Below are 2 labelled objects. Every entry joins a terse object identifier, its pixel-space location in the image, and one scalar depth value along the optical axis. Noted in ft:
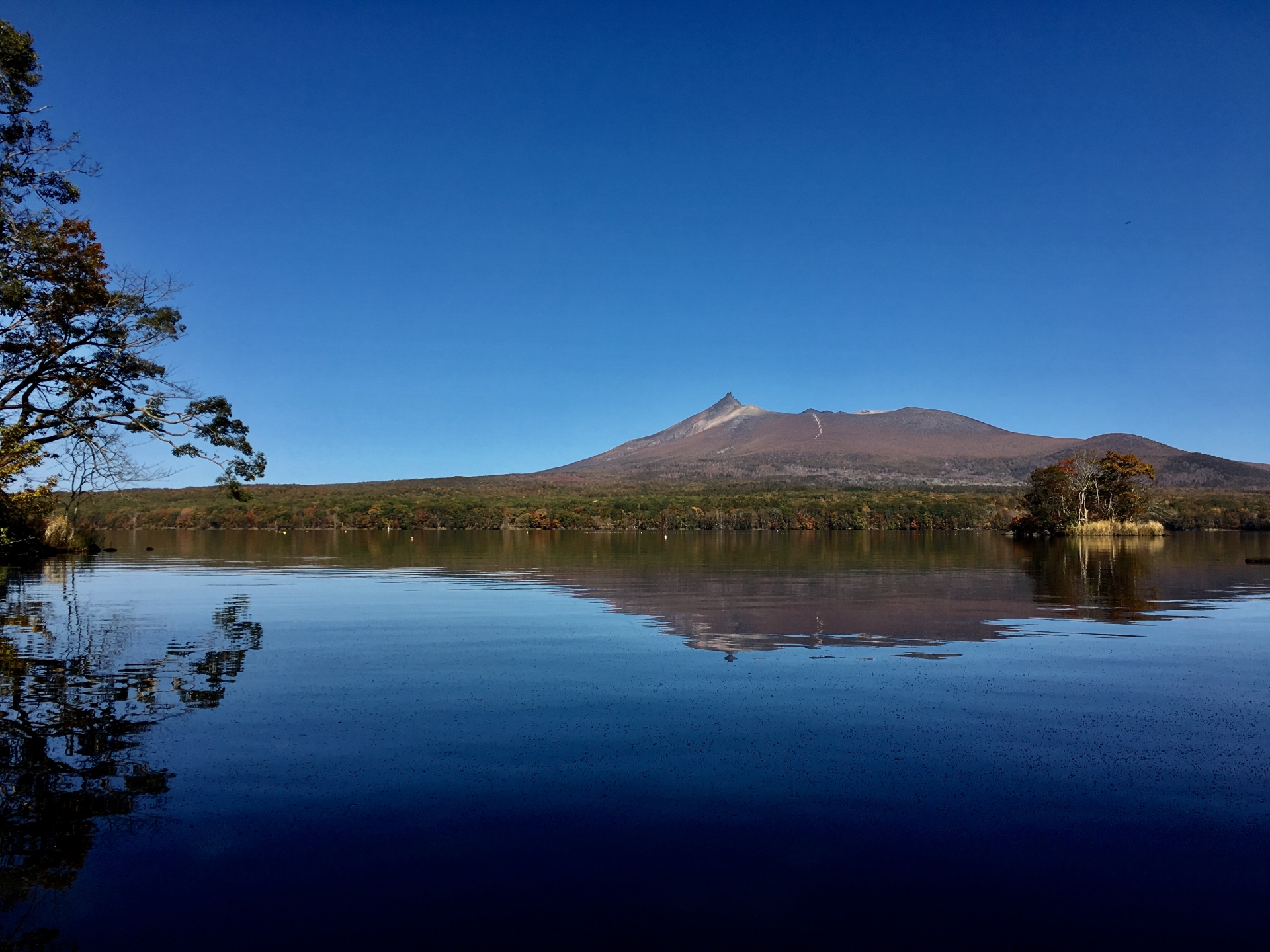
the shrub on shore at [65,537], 134.92
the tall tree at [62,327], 78.74
